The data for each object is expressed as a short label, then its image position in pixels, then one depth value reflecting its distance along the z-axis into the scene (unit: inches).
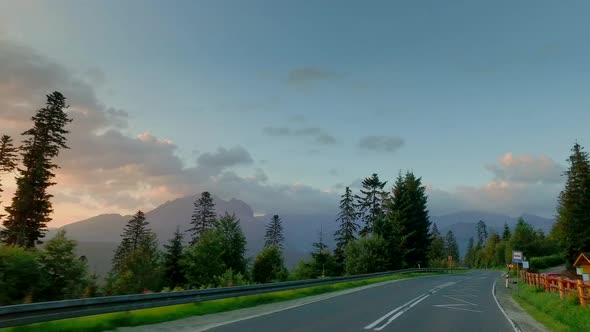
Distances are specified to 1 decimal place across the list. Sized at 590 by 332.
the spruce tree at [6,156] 1878.7
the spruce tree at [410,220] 2733.8
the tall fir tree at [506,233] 5605.3
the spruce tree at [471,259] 7171.3
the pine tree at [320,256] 2977.4
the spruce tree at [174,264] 2770.4
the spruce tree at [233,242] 2682.1
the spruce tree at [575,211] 2516.5
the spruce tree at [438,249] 5776.6
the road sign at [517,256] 1473.9
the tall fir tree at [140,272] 2364.7
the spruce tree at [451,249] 7429.1
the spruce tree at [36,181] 1755.7
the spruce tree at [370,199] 3528.5
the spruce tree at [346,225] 3654.0
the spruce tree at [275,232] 5064.0
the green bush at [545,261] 2921.8
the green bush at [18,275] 734.9
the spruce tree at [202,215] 4060.0
